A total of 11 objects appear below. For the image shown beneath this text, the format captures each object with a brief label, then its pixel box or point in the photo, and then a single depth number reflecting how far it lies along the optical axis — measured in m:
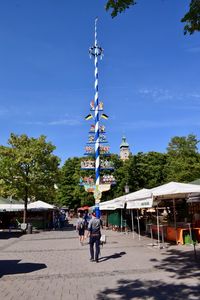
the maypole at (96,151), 13.69
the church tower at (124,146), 100.13
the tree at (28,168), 20.92
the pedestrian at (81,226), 12.44
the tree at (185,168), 26.58
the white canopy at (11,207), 20.08
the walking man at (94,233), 8.22
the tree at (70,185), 42.54
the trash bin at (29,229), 19.81
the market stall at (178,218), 9.63
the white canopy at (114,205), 14.72
